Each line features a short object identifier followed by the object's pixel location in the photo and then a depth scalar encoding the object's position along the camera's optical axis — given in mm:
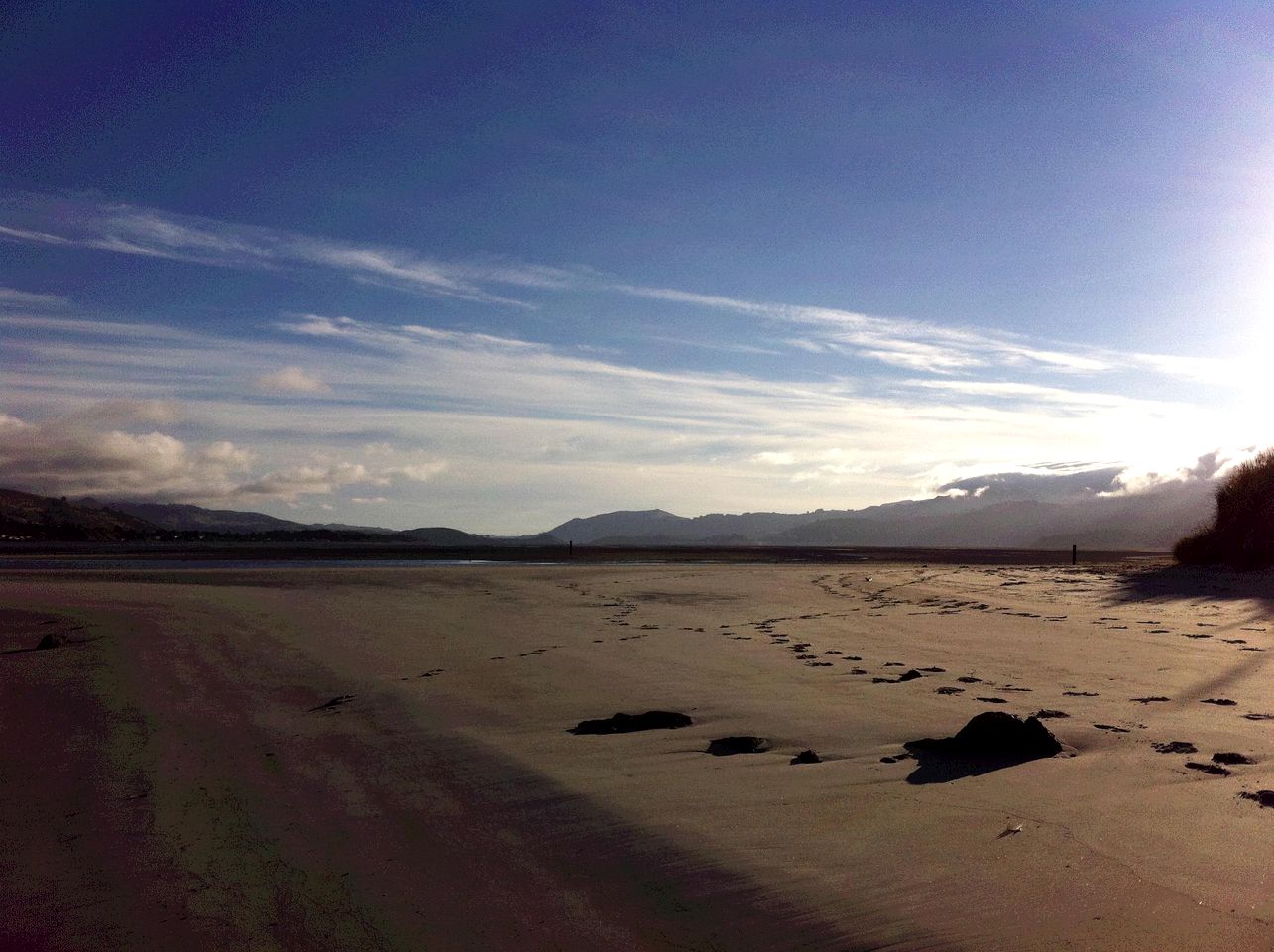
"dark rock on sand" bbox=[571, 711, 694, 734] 6320
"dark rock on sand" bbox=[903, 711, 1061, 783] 5020
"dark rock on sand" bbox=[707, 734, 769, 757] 5676
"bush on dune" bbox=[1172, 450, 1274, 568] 18000
